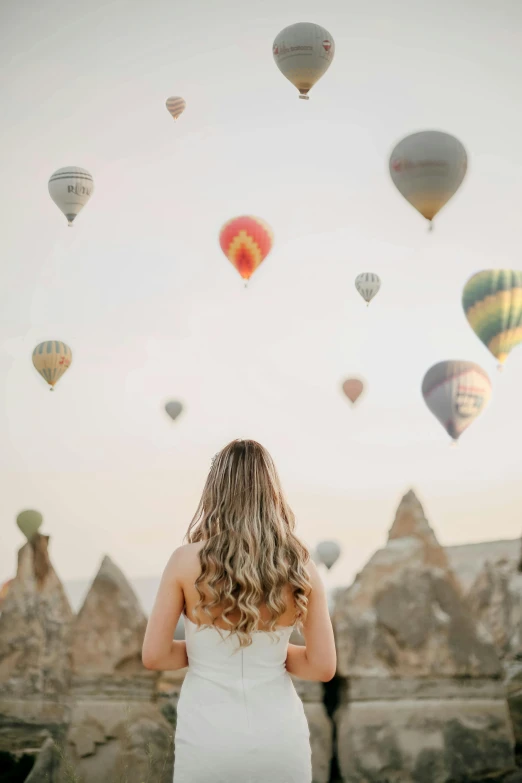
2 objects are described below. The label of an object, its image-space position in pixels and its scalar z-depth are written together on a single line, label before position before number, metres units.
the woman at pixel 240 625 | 2.63
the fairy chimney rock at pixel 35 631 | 9.83
